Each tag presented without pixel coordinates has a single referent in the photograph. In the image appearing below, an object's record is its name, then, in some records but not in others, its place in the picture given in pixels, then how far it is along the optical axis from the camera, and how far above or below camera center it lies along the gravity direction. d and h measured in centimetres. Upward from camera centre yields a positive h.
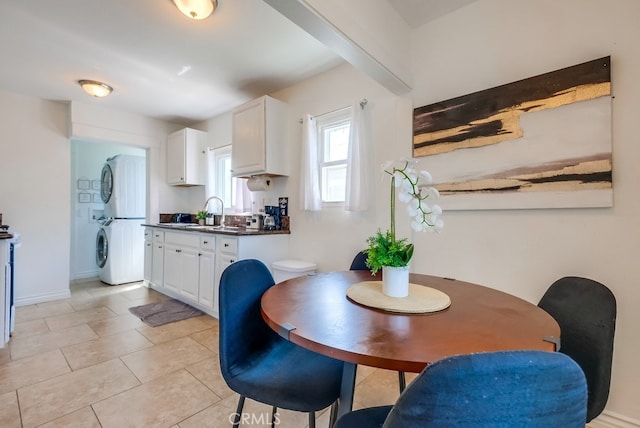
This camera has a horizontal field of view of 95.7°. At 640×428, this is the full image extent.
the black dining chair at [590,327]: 107 -46
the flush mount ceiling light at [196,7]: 195 +141
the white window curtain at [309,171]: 293 +43
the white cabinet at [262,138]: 317 +84
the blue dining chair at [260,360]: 106 -64
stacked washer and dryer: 458 -14
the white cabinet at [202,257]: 298 -51
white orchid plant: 118 +0
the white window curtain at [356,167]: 254 +41
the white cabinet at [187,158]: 436 +85
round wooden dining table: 78 -37
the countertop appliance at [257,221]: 338 -10
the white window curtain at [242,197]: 383 +21
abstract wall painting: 158 +44
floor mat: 308 -114
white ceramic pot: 121 -29
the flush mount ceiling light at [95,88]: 318 +139
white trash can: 283 -56
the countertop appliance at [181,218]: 471 -9
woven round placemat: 109 -36
